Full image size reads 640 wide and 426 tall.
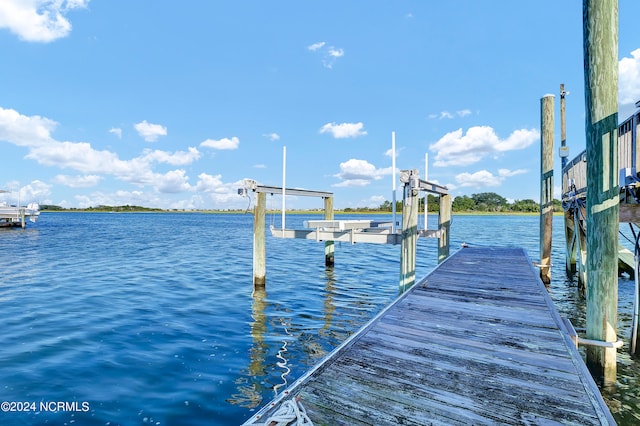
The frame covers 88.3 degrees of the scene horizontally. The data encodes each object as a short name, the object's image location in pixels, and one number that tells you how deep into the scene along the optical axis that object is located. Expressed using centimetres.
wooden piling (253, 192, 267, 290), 989
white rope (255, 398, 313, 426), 217
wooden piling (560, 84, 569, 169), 1229
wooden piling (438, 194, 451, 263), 1100
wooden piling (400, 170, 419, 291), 743
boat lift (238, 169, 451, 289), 750
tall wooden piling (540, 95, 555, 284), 1077
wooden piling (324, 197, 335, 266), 1384
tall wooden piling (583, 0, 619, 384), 431
